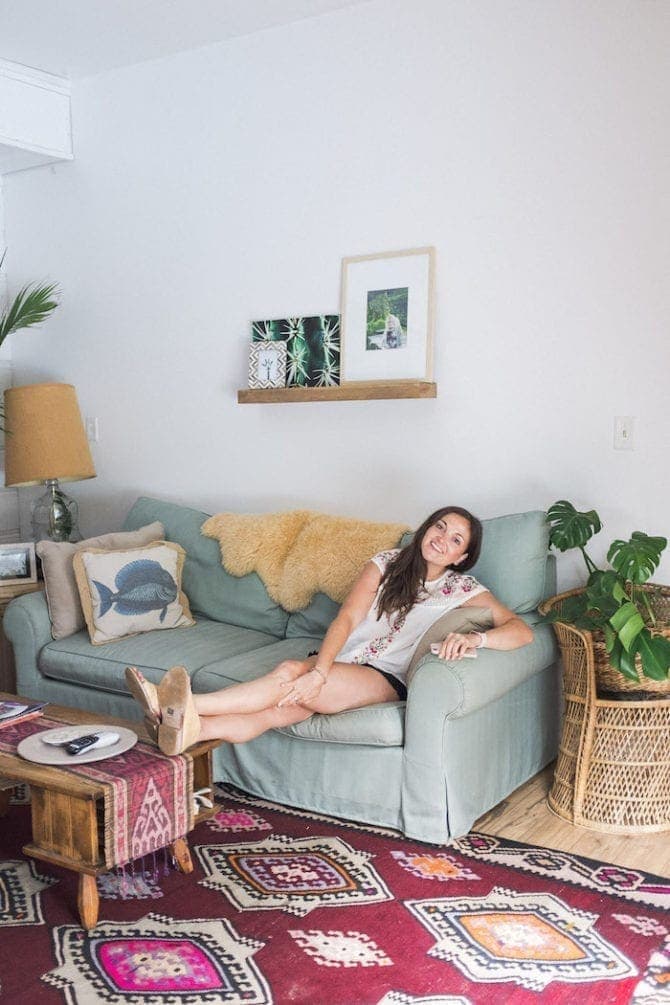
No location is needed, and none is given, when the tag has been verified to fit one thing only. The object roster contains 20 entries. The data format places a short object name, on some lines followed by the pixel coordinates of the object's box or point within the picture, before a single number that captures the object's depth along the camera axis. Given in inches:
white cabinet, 170.2
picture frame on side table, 157.3
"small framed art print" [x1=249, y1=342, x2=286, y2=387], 157.2
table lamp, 163.9
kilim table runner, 91.9
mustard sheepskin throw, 136.5
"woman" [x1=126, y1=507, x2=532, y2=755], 110.0
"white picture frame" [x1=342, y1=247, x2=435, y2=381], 143.1
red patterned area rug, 83.0
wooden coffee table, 91.4
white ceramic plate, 95.8
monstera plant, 107.8
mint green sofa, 109.7
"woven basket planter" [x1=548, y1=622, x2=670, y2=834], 115.5
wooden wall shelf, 140.9
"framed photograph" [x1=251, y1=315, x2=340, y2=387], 152.3
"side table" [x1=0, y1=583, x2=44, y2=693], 156.4
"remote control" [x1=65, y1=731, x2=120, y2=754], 97.0
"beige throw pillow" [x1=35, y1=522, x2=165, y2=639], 143.3
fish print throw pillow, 140.8
